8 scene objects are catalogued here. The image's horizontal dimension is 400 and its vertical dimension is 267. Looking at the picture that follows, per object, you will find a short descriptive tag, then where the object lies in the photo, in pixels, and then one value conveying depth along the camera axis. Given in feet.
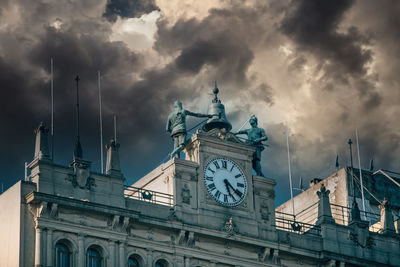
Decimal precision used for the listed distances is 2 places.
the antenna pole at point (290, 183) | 310.47
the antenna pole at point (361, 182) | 311.88
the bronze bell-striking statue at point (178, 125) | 271.90
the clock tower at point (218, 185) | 265.54
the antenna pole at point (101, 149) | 271.49
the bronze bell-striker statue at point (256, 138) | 280.92
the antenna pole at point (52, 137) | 255.45
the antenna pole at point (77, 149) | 254.68
